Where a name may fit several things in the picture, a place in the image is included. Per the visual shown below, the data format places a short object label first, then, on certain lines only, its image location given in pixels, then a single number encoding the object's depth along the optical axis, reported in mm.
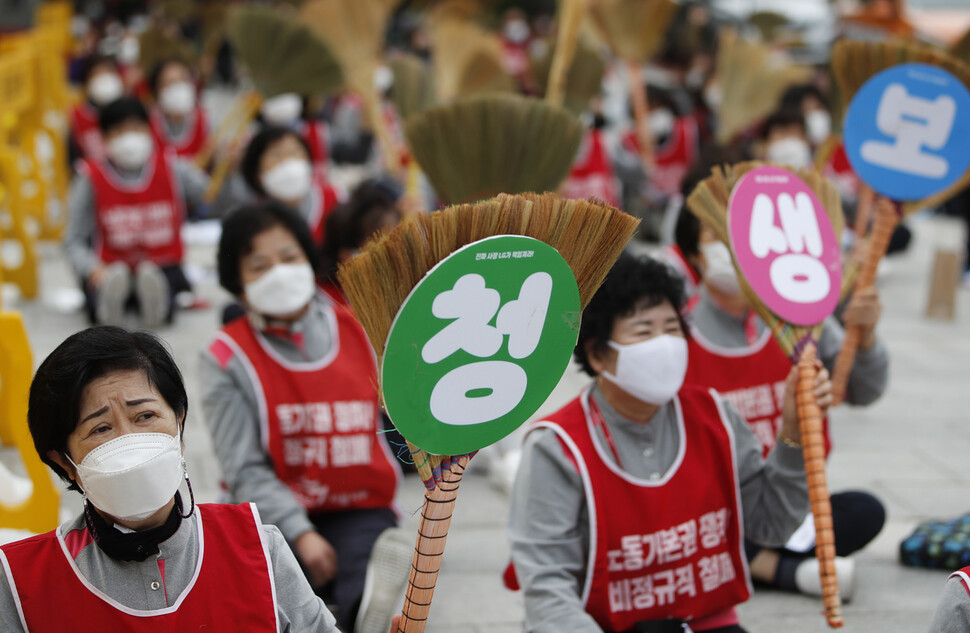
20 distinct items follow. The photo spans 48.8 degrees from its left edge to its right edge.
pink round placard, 2416
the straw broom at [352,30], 6473
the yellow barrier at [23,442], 2883
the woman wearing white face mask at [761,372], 3078
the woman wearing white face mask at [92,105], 8375
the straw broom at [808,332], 2330
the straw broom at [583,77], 7508
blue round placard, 2945
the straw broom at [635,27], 8648
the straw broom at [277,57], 6410
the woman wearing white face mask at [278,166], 4754
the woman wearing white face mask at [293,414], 2824
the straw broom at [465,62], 7023
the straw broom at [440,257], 1698
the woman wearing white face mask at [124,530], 1663
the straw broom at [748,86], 8094
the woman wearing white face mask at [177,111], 7598
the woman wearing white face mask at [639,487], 2254
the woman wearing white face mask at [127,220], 5605
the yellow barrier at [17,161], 6262
